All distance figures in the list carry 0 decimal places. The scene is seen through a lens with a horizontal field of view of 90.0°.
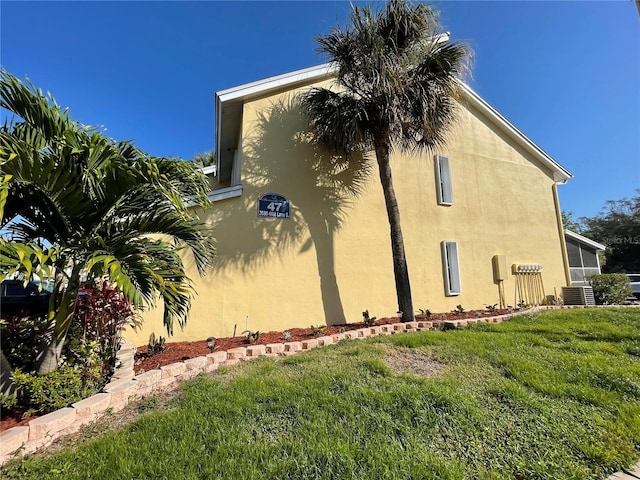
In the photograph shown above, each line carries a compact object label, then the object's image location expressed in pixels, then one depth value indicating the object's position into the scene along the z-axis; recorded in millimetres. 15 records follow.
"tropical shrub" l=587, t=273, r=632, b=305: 12141
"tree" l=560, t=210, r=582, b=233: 40188
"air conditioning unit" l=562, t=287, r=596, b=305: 11328
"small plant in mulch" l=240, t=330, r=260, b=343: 5965
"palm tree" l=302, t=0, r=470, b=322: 7141
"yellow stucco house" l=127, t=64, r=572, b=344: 7129
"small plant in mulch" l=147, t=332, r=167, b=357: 5164
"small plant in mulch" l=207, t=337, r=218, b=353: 5373
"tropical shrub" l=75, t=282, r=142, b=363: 4137
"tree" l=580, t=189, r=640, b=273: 33438
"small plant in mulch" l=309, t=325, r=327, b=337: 6625
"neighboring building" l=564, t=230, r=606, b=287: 13000
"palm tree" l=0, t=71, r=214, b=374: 3021
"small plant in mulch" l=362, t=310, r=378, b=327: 7487
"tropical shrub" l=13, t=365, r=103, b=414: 3145
